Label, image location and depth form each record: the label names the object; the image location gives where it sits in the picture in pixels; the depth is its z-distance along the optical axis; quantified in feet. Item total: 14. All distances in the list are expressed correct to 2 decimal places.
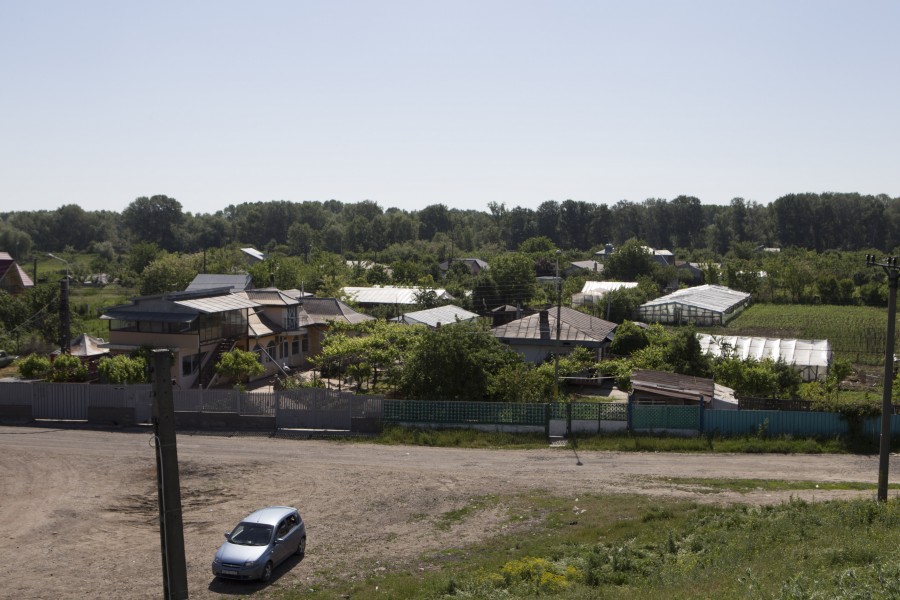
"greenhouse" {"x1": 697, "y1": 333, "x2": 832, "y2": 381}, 151.94
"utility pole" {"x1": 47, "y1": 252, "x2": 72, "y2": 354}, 126.41
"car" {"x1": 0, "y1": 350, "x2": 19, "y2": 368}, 165.24
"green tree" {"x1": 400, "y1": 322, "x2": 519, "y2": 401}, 114.32
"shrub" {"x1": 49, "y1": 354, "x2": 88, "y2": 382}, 122.93
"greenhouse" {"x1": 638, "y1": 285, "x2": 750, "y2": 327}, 237.66
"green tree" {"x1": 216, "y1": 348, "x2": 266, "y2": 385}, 131.64
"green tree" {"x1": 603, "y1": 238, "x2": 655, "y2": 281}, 347.36
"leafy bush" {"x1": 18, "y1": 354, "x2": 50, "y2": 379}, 127.13
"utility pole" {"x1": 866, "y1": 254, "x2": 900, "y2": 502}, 64.75
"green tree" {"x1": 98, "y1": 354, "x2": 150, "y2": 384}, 119.65
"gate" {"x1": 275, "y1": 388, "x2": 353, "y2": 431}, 110.52
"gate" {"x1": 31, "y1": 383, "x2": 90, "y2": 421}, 114.83
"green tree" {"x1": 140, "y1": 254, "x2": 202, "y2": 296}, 274.63
